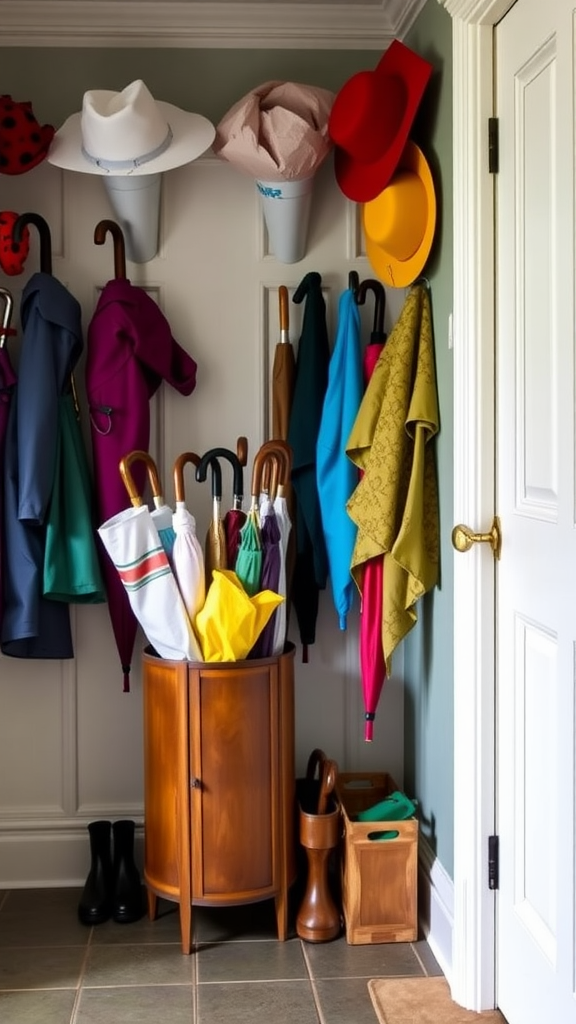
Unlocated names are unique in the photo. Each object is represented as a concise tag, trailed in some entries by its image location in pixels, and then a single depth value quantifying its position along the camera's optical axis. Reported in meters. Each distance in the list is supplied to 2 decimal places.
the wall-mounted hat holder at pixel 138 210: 2.74
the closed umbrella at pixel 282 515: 2.57
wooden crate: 2.51
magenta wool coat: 2.73
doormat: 2.17
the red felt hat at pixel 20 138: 2.63
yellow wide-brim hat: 2.44
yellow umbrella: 2.42
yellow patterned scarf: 2.44
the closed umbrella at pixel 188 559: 2.47
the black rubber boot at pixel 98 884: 2.66
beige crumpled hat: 2.62
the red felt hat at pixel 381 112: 2.43
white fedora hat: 2.53
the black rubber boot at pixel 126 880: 2.66
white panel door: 1.80
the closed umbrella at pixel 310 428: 2.80
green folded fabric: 2.63
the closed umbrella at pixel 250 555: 2.50
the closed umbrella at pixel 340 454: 2.72
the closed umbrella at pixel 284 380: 2.84
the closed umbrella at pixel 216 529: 2.55
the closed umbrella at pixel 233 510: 2.56
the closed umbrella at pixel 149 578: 2.44
